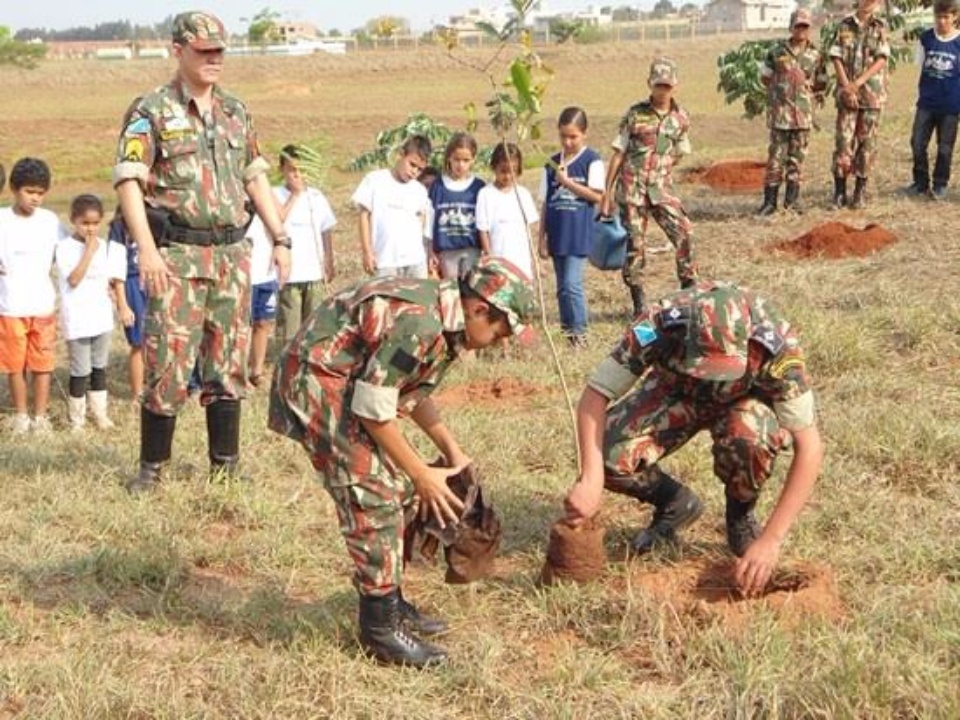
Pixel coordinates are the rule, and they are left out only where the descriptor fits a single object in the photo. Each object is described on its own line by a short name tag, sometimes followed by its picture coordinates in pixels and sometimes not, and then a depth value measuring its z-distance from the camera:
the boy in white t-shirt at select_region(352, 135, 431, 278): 7.52
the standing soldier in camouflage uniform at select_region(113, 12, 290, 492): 4.88
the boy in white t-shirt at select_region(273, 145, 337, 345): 7.55
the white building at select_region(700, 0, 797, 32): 94.50
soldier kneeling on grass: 3.59
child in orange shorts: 6.20
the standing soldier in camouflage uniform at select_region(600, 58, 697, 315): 8.05
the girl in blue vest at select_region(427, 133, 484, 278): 7.50
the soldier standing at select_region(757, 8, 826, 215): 10.88
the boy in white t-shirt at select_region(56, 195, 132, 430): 6.44
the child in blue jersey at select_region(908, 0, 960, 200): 11.06
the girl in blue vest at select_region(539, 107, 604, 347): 7.68
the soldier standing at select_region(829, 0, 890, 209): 10.84
